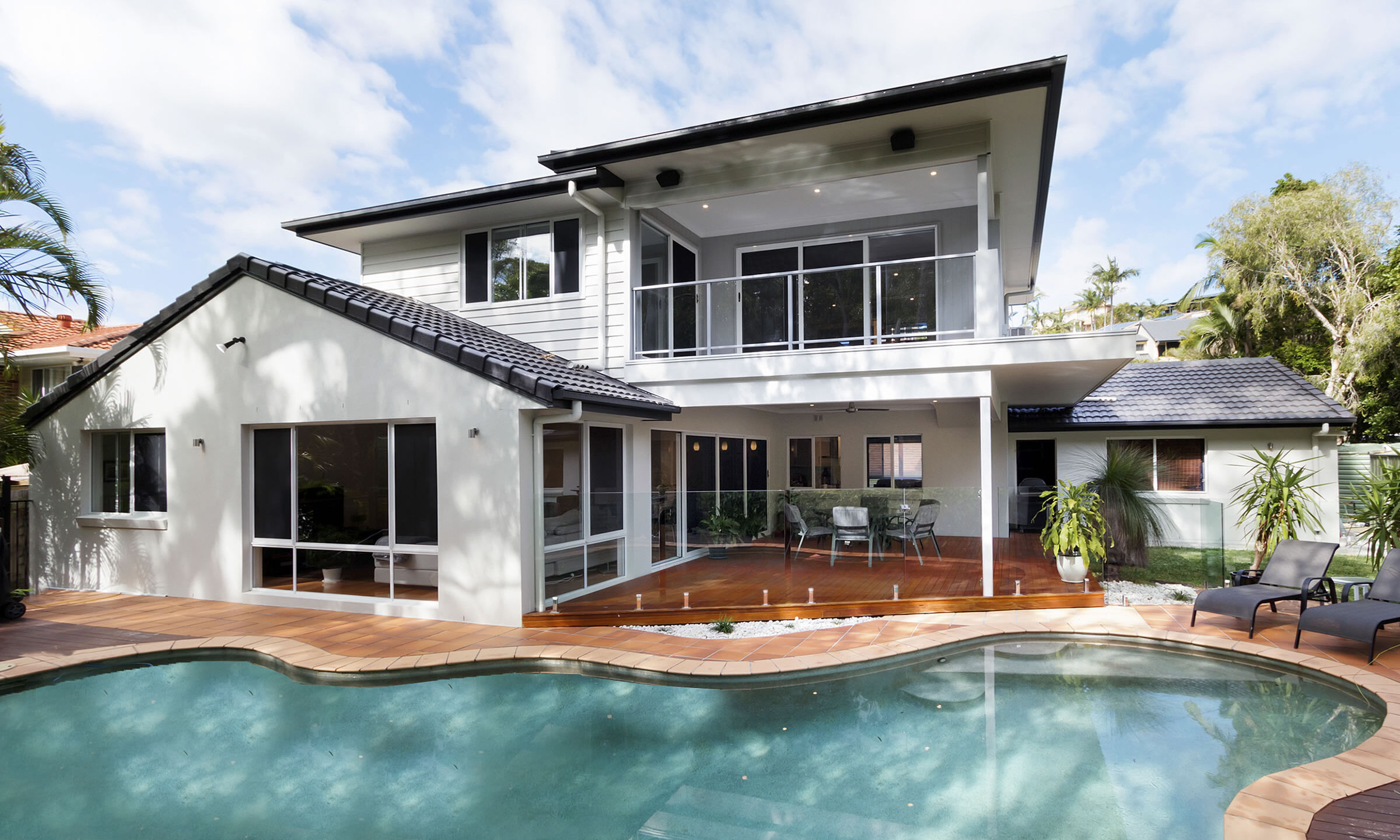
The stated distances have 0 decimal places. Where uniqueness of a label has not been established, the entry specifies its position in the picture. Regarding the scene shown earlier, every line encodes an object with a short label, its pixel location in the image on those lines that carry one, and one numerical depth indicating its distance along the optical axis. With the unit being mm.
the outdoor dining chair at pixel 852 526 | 9555
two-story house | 8648
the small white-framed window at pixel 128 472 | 10555
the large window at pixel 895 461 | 15297
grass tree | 10750
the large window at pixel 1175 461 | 15273
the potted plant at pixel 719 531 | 9633
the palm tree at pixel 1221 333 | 28406
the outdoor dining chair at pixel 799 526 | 9641
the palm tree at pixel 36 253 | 10000
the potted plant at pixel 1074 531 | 9023
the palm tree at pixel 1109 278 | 50594
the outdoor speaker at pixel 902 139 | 9289
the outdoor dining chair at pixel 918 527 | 9570
